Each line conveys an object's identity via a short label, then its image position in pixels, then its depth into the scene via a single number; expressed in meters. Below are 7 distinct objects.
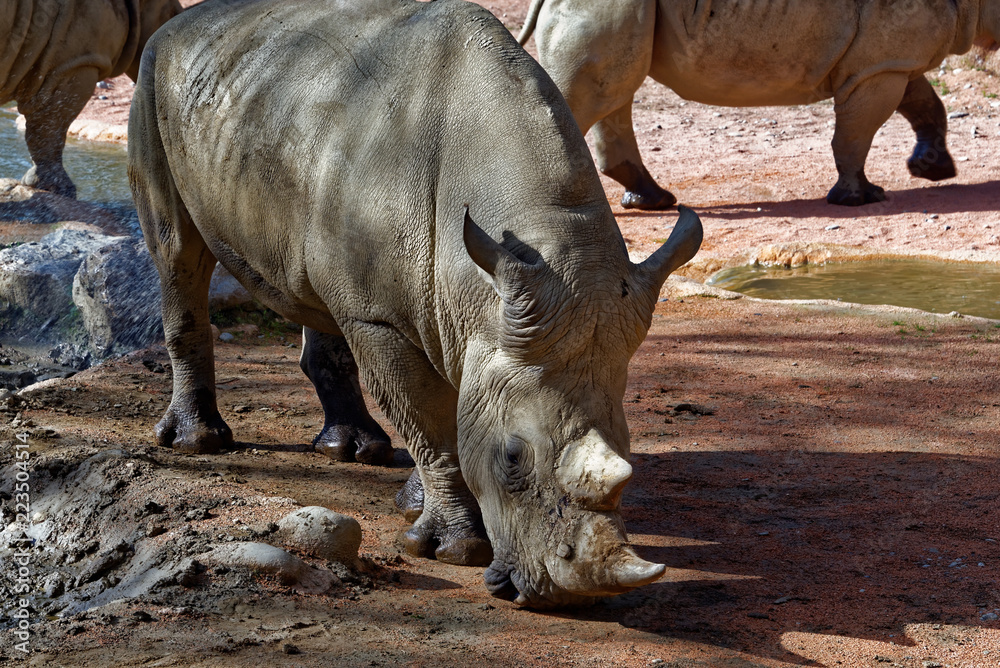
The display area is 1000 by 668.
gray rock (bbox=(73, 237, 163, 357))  15.43
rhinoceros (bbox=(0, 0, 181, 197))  21.31
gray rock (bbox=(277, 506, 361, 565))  8.27
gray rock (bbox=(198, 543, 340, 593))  7.82
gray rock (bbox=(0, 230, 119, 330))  16.14
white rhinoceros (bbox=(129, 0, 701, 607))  7.19
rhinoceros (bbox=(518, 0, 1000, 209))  20.64
